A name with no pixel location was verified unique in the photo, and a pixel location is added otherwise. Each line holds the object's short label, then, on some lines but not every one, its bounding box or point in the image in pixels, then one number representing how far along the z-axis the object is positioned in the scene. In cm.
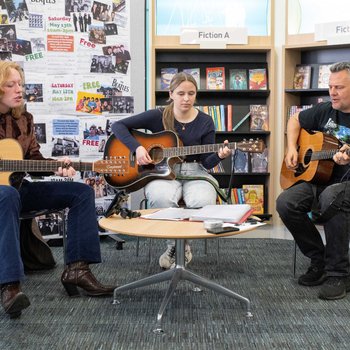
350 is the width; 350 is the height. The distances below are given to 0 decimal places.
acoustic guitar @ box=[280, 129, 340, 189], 300
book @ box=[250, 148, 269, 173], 477
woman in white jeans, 320
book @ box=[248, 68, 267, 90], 476
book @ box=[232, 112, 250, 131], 477
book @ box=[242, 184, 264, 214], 483
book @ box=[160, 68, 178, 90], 476
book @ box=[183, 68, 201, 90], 481
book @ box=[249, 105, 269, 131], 476
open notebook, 240
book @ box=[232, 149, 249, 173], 478
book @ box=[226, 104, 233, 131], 477
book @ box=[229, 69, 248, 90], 481
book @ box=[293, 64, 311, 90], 471
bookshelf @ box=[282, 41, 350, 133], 467
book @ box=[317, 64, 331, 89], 462
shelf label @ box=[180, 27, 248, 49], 459
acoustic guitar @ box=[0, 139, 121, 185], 272
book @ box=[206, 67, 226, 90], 480
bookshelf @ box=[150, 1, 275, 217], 466
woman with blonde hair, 270
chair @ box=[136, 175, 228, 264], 330
